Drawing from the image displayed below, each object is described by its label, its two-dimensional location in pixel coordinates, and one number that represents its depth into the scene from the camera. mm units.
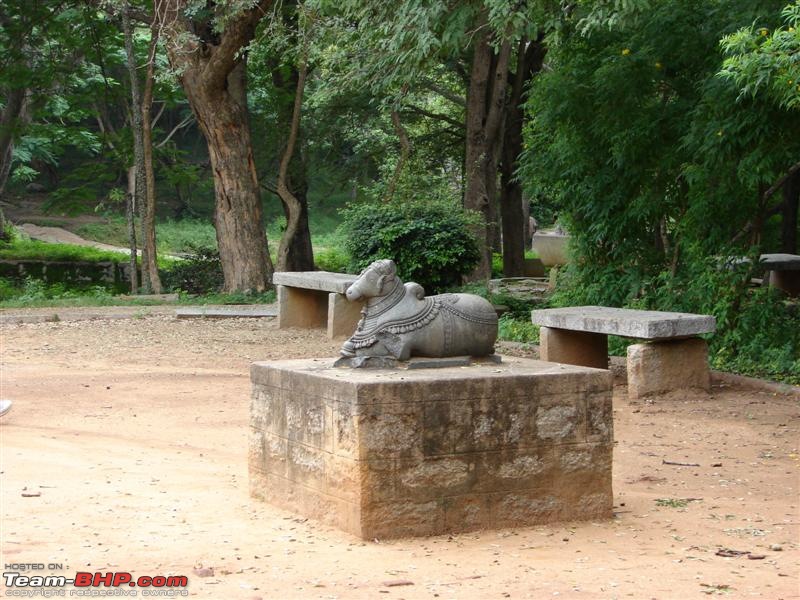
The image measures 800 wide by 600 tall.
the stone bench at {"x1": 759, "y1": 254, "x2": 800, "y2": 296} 15828
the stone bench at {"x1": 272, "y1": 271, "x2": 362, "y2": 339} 14273
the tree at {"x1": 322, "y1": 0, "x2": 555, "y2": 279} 10820
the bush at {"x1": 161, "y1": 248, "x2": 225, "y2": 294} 23016
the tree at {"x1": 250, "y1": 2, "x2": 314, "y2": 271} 21094
